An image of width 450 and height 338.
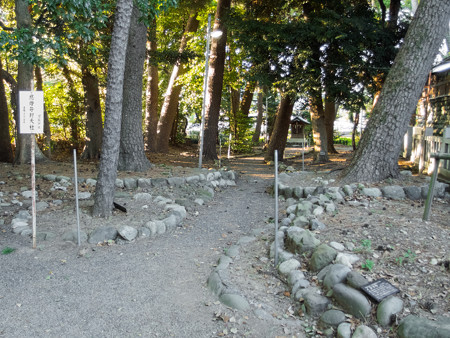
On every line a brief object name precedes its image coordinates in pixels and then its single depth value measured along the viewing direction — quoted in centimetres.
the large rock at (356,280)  340
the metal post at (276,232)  429
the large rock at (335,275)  357
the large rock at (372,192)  669
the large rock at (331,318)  315
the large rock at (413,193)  675
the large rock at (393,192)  670
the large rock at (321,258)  399
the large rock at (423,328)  270
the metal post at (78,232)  499
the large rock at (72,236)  513
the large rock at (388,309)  304
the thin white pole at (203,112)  1070
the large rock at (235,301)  352
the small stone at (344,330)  297
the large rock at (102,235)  516
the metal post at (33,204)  475
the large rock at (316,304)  337
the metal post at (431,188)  473
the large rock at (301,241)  445
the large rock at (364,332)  290
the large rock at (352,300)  317
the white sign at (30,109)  470
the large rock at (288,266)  411
